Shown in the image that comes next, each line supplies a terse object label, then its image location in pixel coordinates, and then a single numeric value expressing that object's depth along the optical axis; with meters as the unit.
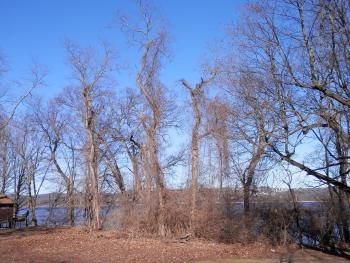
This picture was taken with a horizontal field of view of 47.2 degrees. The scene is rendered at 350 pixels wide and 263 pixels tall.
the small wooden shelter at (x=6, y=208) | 29.98
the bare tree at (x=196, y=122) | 21.50
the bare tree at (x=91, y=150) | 23.53
